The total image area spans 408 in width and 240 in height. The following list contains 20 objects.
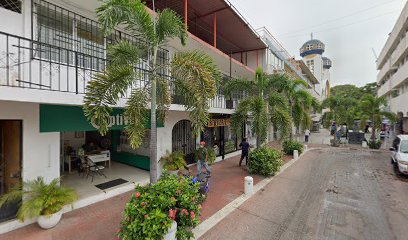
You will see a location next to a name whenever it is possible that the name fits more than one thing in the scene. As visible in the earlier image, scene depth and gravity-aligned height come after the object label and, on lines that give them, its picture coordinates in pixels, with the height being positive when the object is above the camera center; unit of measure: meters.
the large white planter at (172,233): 3.80 -2.26
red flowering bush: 3.65 -1.83
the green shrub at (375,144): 17.24 -2.20
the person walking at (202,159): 7.55 -1.55
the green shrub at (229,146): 13.57 -1.91
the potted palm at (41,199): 4.49 -1.96
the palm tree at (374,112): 17.25 +0.68
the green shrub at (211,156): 8.98 -1.76
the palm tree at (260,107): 9.13 +0.63
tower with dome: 44.09 +13.92
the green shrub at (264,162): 8.98 -2.01
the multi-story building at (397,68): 18.45 +6.27
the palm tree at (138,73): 4.04 +1.05
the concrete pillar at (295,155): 13.26 -2.45
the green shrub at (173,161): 8.36 -1.83
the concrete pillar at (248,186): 7.02 -2.42
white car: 9.06 -1.67
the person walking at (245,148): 10.62 -1.58
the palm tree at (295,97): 10.69 +1.61
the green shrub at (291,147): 14.30 -2.04
